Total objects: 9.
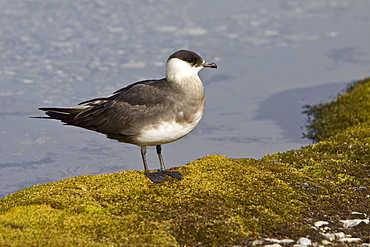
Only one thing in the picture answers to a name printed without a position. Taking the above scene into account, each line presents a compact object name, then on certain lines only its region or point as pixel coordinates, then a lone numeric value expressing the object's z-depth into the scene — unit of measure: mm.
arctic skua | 13789
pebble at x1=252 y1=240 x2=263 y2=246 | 10570
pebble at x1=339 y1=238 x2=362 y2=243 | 10906
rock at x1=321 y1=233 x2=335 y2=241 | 11091
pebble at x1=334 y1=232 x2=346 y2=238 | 11147
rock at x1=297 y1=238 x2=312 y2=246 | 10625
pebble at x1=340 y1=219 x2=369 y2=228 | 11805
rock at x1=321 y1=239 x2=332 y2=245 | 10836
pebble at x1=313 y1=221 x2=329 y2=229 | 11702
